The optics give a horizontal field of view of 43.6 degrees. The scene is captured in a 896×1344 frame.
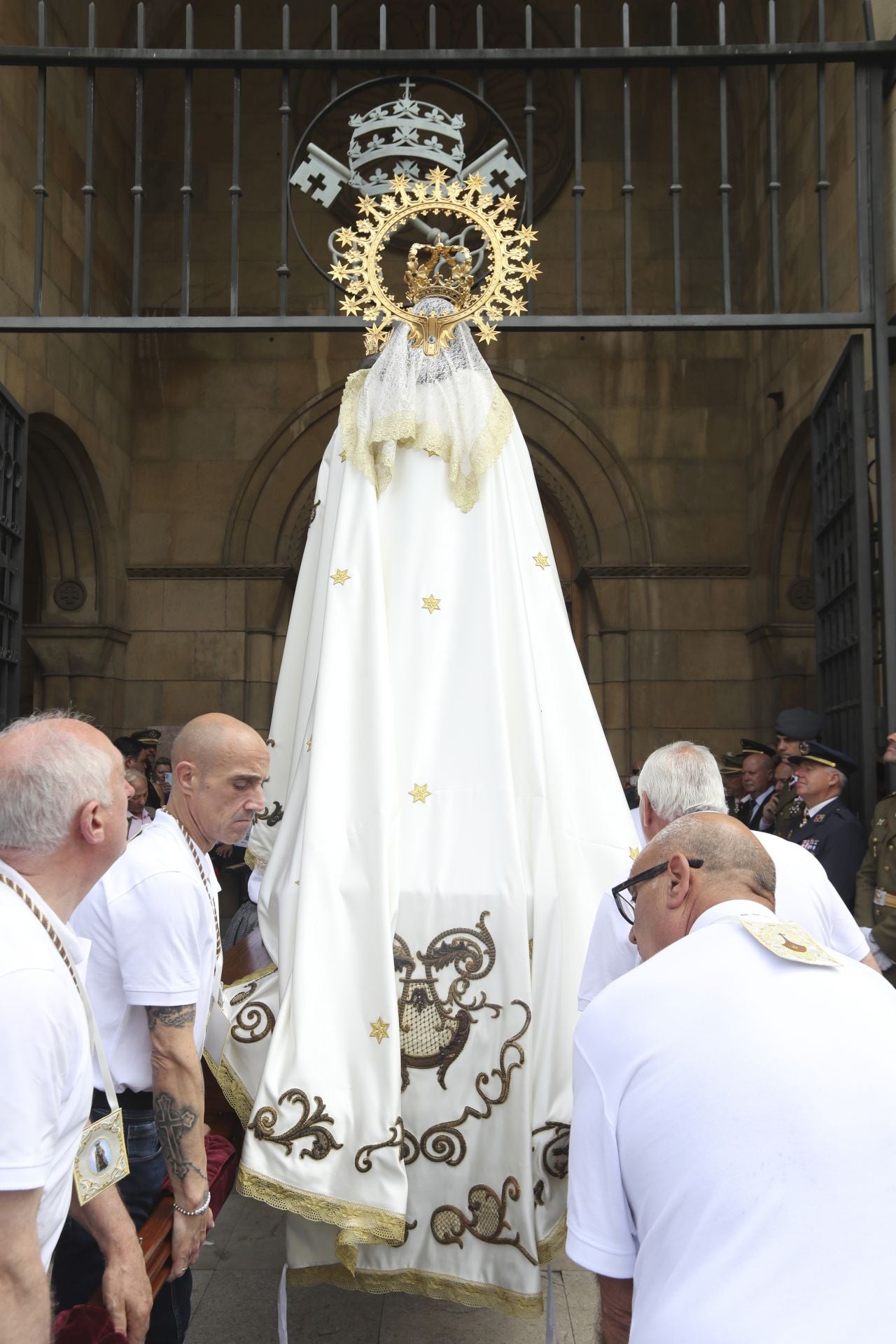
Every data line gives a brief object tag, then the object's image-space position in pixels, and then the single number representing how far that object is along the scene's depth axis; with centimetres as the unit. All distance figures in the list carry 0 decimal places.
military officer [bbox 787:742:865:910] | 478
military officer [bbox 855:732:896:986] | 434
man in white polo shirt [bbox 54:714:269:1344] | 205
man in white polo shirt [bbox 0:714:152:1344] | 129
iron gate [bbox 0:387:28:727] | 501
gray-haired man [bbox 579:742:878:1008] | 237
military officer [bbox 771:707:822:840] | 554
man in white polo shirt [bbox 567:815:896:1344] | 117
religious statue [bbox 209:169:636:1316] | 231
